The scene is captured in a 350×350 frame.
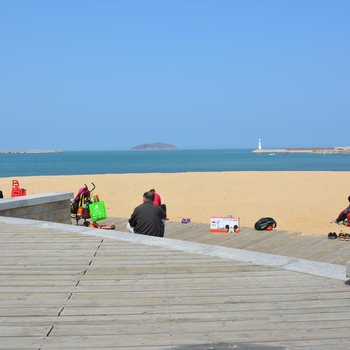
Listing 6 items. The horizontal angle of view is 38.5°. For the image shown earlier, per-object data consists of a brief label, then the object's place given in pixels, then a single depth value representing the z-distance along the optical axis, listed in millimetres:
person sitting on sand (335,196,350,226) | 12005
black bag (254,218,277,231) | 10273
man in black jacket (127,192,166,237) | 7555
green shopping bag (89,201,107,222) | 11047
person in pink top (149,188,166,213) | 11176
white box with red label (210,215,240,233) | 10109
